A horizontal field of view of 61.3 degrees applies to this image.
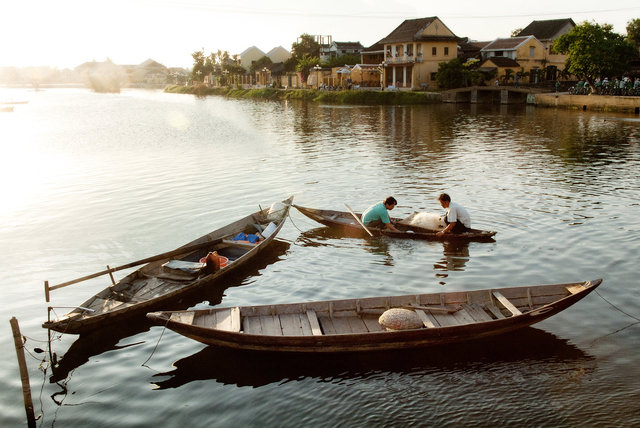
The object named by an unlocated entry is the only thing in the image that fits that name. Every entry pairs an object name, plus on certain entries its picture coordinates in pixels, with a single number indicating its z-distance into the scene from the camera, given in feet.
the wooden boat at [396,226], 54.60
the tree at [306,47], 329.52
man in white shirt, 54.03
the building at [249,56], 425.28
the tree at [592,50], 176.04
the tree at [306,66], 298.66
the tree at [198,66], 460.14
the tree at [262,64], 373.40
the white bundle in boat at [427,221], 55.83
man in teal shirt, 56.75
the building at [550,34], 243.32
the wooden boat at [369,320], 32.78
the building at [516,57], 229.45
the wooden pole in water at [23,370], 27.53
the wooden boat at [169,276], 36.22
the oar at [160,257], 37.84
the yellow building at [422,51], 232.12
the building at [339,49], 326.03
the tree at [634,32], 213.38
